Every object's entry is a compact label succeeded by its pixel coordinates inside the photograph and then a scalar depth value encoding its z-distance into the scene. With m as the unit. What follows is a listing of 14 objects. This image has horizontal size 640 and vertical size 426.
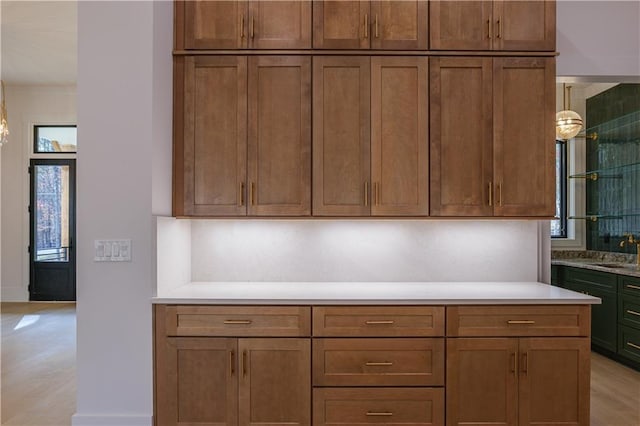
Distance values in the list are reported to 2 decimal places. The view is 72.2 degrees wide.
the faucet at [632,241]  4.26
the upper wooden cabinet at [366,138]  2.65
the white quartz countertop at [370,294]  2.41
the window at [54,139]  6.98
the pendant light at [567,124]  4.23
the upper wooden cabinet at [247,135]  2.65
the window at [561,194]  5.53
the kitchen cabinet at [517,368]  2.40
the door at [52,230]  6.89
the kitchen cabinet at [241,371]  2.41
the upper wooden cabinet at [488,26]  2.66
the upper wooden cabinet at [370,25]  2.65
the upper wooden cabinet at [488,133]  2.66
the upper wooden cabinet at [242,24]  2.66
